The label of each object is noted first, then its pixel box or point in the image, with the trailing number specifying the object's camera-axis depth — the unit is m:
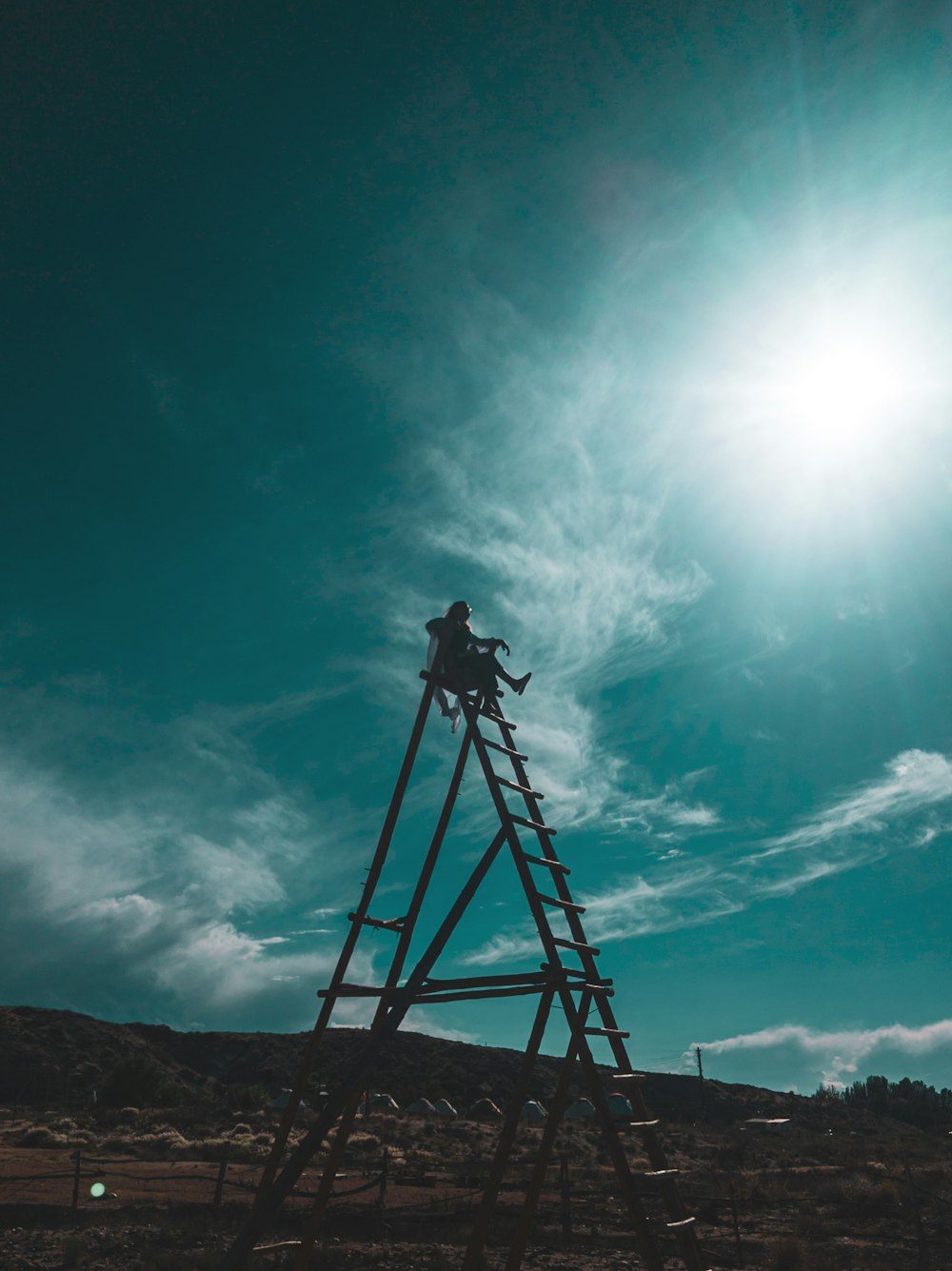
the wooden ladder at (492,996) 6.20
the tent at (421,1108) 44.91
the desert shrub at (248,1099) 45.44
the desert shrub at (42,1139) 26.28
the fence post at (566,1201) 13.79
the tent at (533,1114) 43.12
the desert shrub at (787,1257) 12.76
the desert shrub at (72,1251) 11.17
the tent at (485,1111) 44.85
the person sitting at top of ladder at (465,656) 8.30
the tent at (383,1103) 46.88
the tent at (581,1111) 43.31
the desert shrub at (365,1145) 26.36
